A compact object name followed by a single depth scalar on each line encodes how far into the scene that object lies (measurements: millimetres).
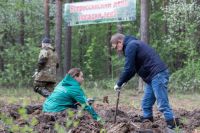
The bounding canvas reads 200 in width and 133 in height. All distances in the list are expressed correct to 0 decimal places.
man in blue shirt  7547
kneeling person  7281
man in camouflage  11320
